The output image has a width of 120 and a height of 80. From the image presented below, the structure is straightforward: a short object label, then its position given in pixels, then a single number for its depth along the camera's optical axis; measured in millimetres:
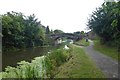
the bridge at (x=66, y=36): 34110
